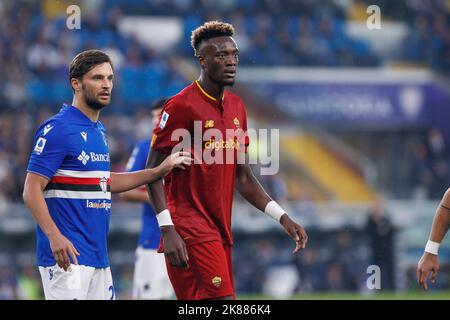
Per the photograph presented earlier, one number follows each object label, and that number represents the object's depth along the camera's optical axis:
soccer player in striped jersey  12.74
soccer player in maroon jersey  13.70
